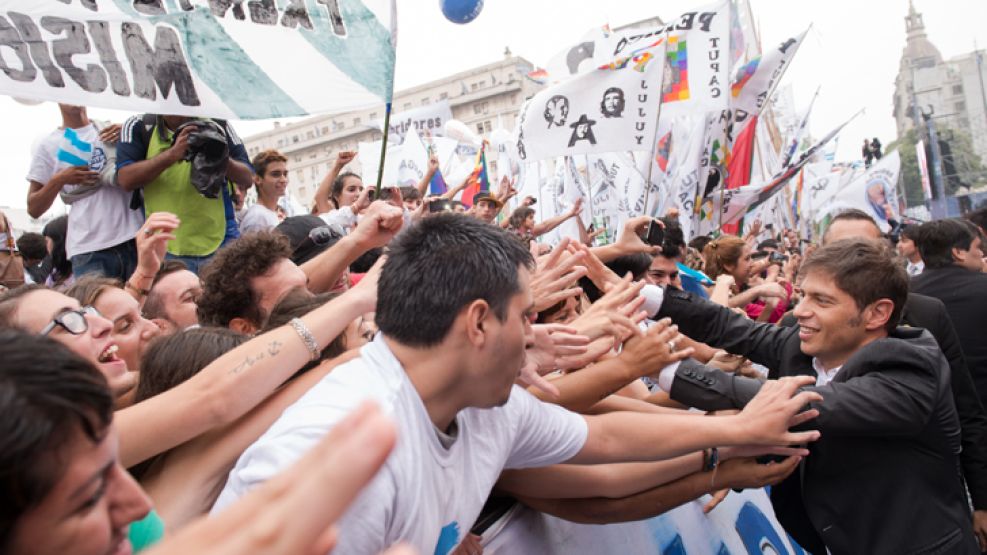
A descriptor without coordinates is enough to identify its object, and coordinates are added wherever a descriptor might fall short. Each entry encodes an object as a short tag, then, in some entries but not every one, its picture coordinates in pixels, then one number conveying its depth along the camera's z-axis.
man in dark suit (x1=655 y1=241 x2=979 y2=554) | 2.25
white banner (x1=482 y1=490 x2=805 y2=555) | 2.18
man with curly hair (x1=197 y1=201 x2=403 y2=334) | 2.90
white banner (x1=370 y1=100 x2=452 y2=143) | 13.27
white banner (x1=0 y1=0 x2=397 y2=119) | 3.10
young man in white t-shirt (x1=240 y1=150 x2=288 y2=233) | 5.23
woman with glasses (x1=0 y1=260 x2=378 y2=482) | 1.62
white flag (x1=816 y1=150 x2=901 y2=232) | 15.82
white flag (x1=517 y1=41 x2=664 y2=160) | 7.54
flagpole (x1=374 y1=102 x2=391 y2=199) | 3.44
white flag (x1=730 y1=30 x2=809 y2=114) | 8.62
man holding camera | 3.94
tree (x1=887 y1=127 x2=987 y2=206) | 56.77
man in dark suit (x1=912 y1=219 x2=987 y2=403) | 4.29
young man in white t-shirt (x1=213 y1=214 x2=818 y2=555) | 1.46
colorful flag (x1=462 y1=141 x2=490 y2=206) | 12.26
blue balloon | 5.81
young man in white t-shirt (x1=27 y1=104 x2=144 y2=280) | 4.10
